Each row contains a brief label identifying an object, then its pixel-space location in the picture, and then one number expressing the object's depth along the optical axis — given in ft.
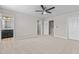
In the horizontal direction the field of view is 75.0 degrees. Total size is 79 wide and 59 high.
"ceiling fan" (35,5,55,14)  9.21
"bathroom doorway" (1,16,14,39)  12.97
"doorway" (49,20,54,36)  18.52
